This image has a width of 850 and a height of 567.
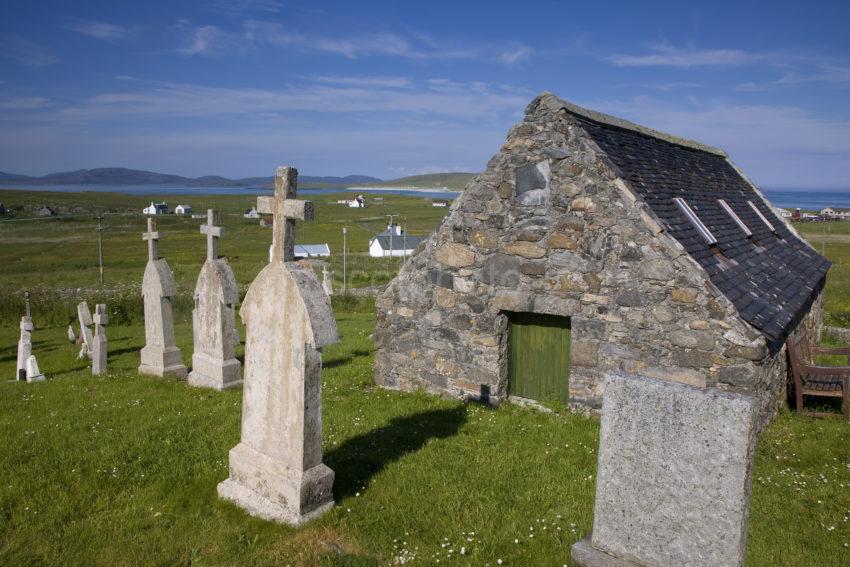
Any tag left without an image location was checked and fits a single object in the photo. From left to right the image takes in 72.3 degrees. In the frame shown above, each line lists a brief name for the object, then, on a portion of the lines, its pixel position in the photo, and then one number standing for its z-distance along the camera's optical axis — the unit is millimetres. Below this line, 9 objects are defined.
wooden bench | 9938
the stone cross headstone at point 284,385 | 5441
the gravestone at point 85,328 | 15605
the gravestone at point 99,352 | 12712
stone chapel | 8336
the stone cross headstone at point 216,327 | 10664
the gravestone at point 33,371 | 12437
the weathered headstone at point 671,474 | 3932
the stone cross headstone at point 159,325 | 11406
